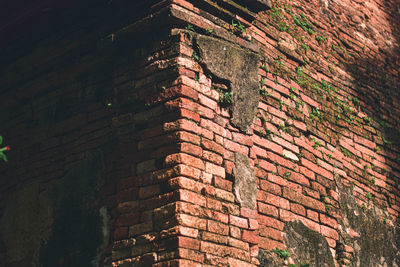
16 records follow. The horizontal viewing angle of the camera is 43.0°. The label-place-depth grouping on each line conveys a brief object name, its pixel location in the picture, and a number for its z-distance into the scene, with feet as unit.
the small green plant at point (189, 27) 11.60
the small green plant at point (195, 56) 11.46
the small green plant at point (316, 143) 14.32
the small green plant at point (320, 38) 16.73
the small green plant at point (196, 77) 11.28
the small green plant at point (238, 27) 12.71
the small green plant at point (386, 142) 17.64
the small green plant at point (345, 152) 15.62
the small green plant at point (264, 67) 13.64
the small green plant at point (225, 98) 11.66
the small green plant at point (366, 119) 17.26
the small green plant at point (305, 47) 15.88
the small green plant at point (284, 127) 13.42
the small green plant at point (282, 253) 11.78
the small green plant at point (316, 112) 14.93
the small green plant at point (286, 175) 12.84
